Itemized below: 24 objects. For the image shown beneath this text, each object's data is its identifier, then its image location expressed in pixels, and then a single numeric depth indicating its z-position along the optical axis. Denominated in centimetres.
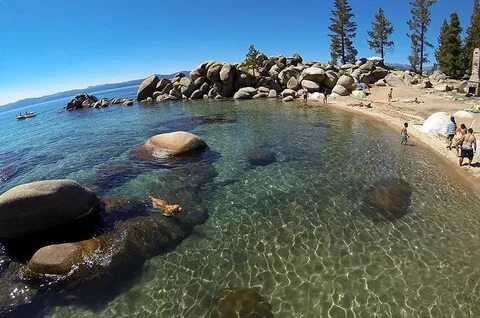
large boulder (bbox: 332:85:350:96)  5203
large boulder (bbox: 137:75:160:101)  6912
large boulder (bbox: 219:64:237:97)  5981
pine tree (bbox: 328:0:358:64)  7412
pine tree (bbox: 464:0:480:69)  5976
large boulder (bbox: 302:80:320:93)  5422
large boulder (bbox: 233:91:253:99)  5734
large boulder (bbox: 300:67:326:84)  5506
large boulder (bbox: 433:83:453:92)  4897
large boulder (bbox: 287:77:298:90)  5741
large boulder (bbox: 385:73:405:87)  5878
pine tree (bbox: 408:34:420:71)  7356
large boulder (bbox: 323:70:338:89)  5578
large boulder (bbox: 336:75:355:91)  5394
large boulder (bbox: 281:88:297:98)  5454
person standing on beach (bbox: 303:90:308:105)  4936
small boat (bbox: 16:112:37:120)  8843
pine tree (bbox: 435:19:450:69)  6656
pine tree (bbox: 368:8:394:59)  7512
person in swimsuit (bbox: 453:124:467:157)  2083
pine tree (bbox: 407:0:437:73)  6856
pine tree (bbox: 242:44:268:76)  6425
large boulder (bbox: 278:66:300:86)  5920
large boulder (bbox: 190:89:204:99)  6338
